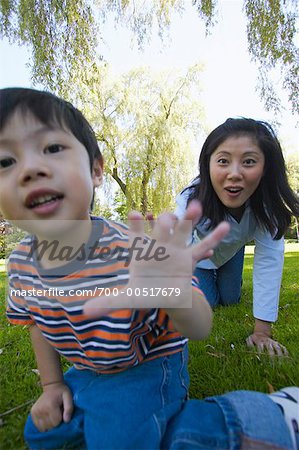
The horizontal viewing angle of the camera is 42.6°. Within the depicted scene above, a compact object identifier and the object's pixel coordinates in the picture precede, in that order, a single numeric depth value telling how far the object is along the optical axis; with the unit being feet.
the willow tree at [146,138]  33.99
